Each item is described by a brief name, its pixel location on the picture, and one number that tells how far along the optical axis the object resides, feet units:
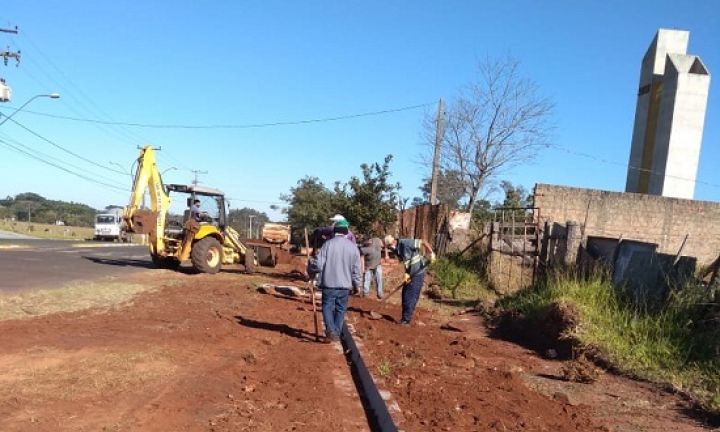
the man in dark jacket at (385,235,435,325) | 35.60
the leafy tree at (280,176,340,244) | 155.74
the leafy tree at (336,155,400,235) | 71.26
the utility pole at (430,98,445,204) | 83.71
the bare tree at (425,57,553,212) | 106.30
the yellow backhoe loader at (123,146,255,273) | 56.95
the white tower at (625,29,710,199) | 79.56
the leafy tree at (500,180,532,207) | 152.56
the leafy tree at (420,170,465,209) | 127.32
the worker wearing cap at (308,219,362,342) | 28.58
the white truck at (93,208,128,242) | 168.55
